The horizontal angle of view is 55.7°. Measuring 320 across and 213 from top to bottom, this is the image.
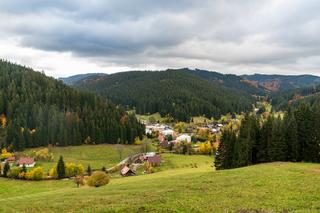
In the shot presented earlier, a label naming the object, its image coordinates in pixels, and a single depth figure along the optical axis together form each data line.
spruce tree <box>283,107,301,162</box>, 59.88
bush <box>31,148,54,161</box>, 113.81
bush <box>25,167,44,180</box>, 88.56
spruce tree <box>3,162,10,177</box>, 92.74
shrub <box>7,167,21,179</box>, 91.22
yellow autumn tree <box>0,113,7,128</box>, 140.50
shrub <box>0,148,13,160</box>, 114.97
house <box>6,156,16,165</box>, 109.89
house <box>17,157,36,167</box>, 103.69
